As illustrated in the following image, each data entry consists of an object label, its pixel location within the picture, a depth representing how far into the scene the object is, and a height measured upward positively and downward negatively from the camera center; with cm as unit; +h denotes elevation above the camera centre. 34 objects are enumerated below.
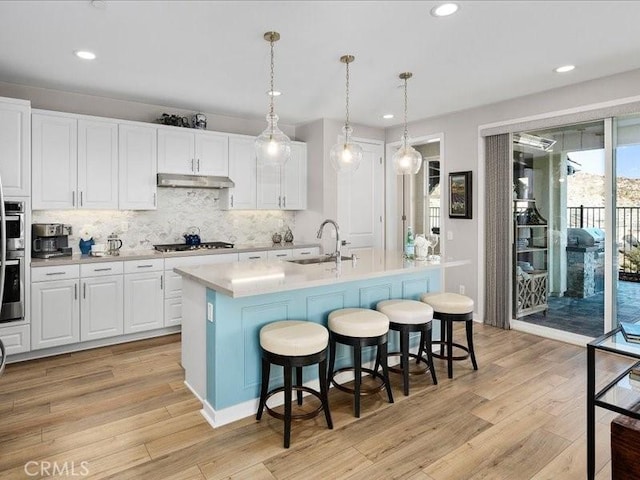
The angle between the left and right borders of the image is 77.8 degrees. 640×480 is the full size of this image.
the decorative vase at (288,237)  595 +1
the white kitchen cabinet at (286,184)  553 +78
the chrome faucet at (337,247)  338 -8
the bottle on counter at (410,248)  377 -10
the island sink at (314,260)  363 -21
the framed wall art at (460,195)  509 +56
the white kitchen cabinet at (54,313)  375 -73
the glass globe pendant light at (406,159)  393 +78
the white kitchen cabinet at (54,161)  391 +78
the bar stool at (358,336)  269 -68
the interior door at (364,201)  585 +55
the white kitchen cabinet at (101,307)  401 -71
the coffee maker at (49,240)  394 -2
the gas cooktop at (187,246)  473 -11
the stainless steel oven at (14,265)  355 -24
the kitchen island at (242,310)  258 -52
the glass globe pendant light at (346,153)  369 +79
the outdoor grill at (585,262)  409 -26
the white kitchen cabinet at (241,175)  524 +85
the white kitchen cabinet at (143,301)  424 -69
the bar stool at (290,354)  238 -71
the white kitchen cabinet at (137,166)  444 +82
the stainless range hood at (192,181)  465 +70
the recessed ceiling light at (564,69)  362 +156
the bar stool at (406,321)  299 -64
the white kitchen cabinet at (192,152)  471 +107
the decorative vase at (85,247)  439 -10
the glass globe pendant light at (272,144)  323 +77
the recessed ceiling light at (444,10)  257 +151
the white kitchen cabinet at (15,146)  359 +85
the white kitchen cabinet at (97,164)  419 +80
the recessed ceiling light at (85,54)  328 +155
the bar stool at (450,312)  331 -63
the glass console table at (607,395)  197 -82
